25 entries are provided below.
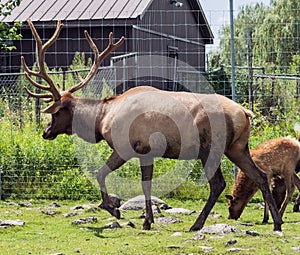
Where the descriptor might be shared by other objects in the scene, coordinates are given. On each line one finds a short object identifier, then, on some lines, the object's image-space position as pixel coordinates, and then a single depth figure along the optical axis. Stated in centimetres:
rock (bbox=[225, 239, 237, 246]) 1281
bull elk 1503
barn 3595
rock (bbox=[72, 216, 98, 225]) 1621
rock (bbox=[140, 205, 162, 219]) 1711
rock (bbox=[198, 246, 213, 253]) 1248
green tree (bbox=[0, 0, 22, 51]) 1981
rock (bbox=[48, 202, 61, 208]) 1891
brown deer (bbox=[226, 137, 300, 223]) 1729
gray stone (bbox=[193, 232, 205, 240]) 1335
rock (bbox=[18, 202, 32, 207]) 1929
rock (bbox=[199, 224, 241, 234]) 1385
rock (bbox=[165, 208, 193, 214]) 1785
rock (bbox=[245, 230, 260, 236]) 1368
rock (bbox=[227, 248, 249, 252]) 1231
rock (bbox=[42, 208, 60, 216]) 1769
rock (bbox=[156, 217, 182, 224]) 1623
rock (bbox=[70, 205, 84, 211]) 1822
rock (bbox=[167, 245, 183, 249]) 1279
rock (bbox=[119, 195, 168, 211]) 1822
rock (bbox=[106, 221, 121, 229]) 1536
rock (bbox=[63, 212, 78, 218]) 1729
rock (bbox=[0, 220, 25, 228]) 1555
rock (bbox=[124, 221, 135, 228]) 1560
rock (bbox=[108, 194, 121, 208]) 1806
